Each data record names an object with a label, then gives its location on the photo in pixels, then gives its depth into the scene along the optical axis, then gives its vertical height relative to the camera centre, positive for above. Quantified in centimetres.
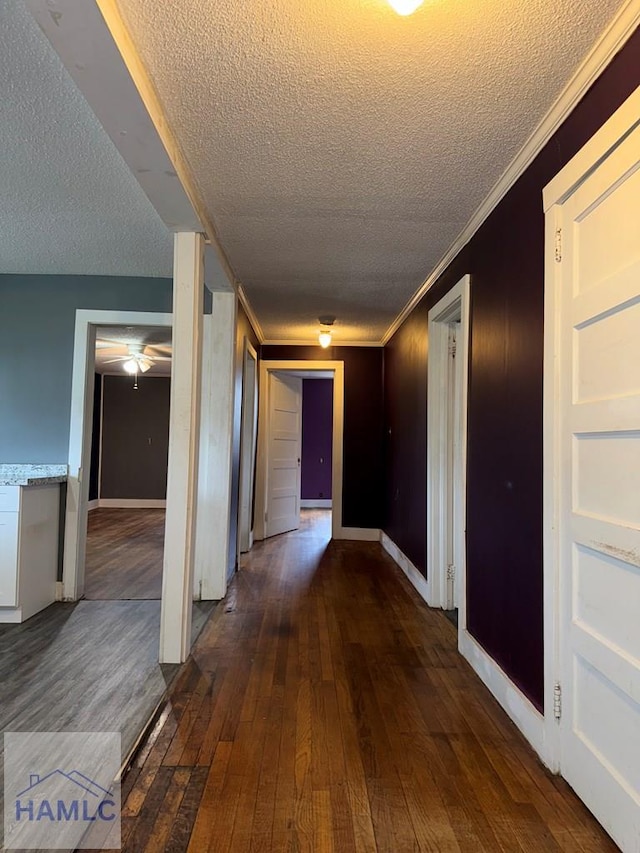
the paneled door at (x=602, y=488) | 131 -11
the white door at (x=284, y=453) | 575 -11
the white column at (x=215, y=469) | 345 -19
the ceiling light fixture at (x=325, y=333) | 468 +115
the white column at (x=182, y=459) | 239 -8
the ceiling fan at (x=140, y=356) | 605 +116
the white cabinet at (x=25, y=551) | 292 -70
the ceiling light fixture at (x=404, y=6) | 117 +106
